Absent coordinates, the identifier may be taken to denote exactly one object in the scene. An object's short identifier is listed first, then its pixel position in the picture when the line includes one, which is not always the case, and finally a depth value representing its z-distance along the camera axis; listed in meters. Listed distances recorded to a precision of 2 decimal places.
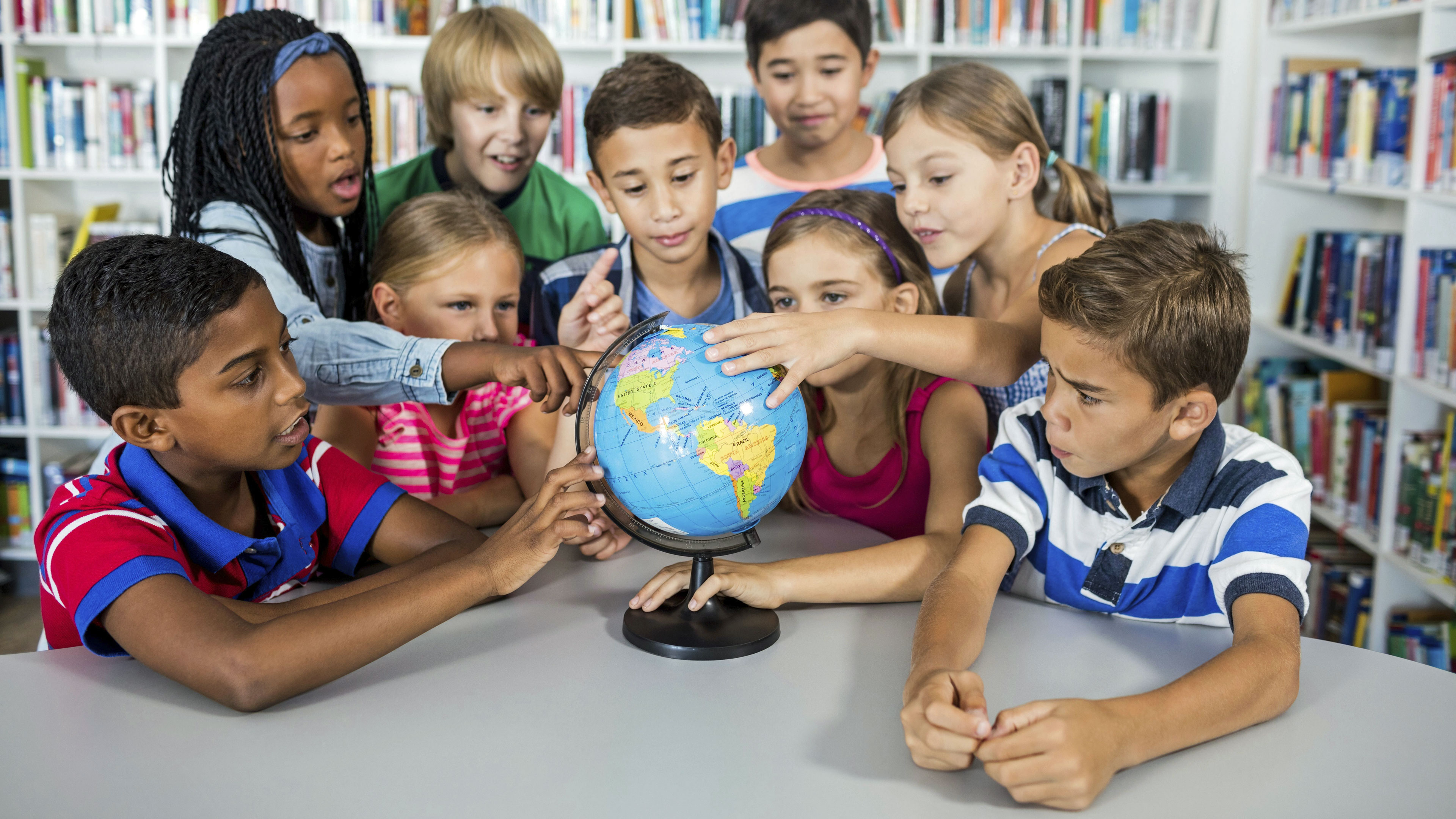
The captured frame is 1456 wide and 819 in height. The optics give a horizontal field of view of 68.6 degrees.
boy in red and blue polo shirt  1.33
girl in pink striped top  2.23
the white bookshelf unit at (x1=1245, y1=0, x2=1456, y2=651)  3.30
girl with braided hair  1.91
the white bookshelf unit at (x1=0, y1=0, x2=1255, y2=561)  4.44
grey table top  1.13
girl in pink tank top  1.92
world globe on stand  1.38
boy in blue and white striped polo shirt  1.29
